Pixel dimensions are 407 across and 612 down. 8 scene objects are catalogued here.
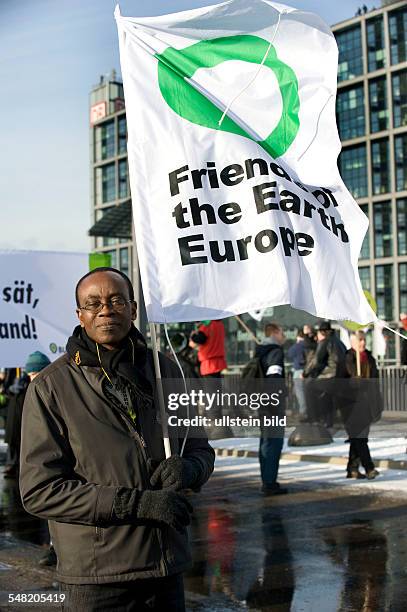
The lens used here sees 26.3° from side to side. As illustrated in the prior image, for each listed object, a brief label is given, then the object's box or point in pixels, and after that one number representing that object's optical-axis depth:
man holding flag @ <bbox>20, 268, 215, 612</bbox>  2.84
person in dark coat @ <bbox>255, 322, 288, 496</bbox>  10.05
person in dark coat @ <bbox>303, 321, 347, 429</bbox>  13.16
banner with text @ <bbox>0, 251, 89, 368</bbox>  10.41
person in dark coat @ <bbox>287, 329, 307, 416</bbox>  18.67
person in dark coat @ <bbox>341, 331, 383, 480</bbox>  11.93
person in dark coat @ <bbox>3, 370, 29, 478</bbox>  9.09
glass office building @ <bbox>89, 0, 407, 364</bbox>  54.16
